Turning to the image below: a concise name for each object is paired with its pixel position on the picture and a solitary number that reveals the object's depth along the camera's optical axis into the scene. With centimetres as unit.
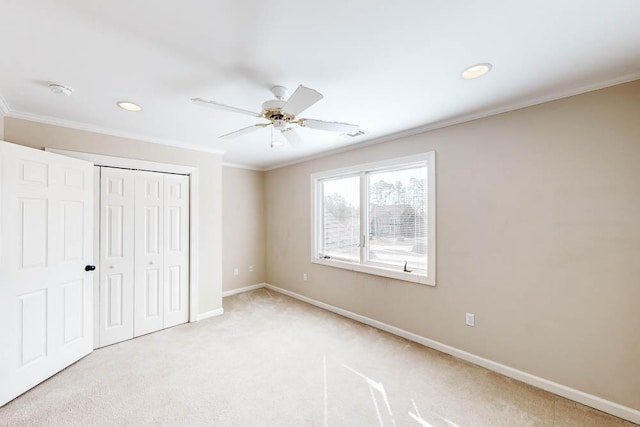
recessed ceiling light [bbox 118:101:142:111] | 238
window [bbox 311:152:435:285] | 315
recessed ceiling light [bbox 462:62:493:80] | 182
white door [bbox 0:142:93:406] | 216
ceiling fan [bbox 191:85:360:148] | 167
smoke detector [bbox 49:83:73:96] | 202
